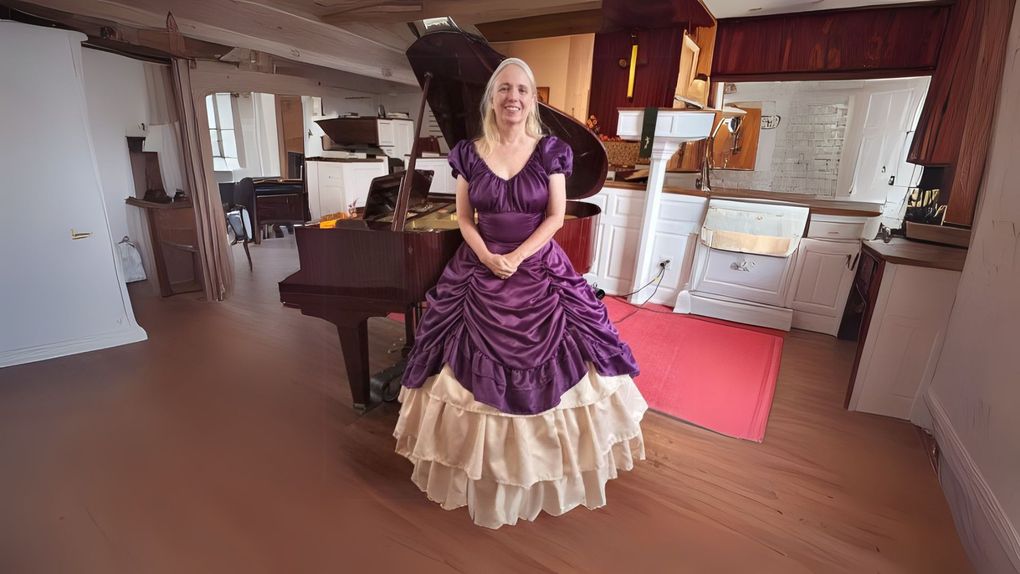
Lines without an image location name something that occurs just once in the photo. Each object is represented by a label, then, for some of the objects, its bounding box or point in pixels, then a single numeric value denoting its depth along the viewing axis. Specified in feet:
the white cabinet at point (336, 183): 14.96
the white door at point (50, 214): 7.47
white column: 11.06
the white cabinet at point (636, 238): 12.05
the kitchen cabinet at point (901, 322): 6.70
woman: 4.82
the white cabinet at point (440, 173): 17.40
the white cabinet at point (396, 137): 16.47
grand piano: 5.73
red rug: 7.47
